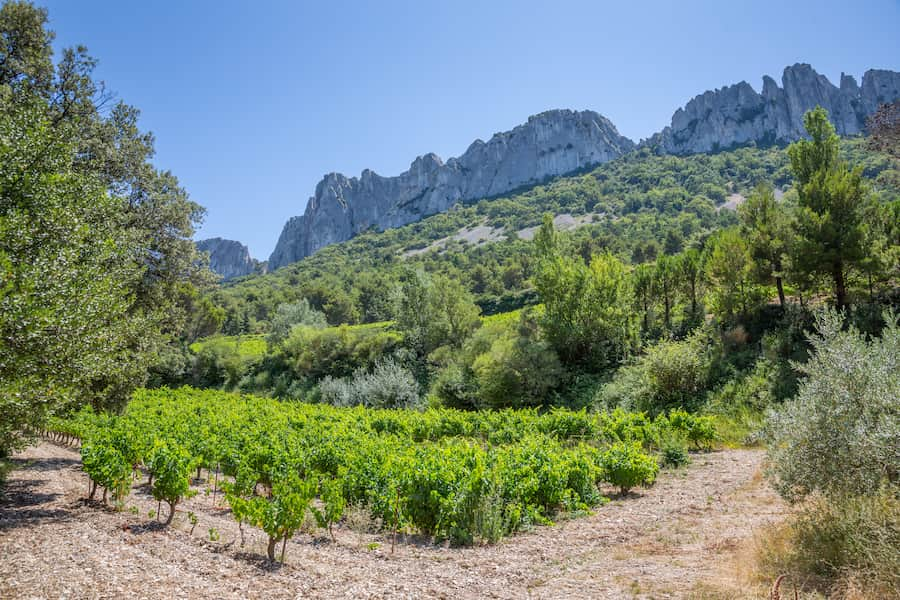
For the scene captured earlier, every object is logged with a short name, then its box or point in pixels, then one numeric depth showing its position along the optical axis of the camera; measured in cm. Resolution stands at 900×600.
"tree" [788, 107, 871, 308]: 1917
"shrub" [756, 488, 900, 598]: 444
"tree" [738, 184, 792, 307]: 2234
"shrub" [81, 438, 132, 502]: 794
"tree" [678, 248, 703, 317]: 2856
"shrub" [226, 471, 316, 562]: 627
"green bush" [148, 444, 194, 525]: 757
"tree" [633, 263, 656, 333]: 3015
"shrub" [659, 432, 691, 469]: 1216
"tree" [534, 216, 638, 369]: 2631
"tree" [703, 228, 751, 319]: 2392
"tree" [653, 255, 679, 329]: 2914
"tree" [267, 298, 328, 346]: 5260
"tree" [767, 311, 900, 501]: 548
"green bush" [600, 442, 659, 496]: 968
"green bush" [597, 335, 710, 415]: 1931
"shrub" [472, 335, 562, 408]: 2394
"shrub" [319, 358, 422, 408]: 2892
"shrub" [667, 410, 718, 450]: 1382
